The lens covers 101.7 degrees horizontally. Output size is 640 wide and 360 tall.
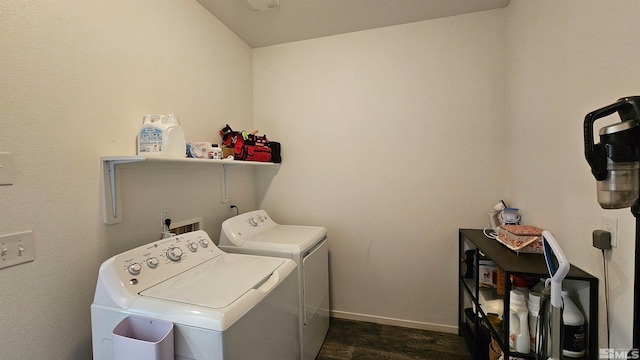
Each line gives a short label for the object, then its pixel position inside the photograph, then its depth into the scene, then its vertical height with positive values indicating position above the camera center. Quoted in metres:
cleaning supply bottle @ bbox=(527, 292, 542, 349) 1.31 -0.73
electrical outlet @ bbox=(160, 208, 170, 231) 1.62 -0.24
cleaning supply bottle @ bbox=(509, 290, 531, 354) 1.34 -0.81
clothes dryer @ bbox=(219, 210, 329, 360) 1.73 -0.55
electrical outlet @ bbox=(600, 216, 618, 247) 1.04 -0.24
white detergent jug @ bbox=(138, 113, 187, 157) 1.40 +0.22
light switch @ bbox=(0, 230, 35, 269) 0.95 -0.26
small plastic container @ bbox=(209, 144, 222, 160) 1.73 +0.15
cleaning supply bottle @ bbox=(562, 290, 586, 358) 1.16 -0.75
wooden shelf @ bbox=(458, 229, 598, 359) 1.16 -0.58
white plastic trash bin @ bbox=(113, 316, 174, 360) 0.90 -0.60
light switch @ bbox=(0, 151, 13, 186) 0.95 +0.04
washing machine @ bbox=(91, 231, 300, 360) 0.96 -0.51
